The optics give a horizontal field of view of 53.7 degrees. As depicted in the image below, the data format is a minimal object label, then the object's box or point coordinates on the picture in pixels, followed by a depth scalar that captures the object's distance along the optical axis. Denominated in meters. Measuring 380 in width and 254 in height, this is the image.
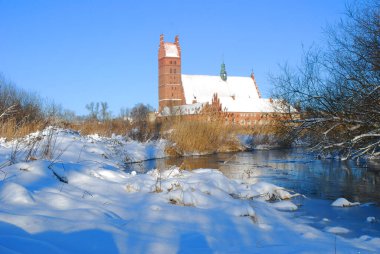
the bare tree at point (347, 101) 9.86
